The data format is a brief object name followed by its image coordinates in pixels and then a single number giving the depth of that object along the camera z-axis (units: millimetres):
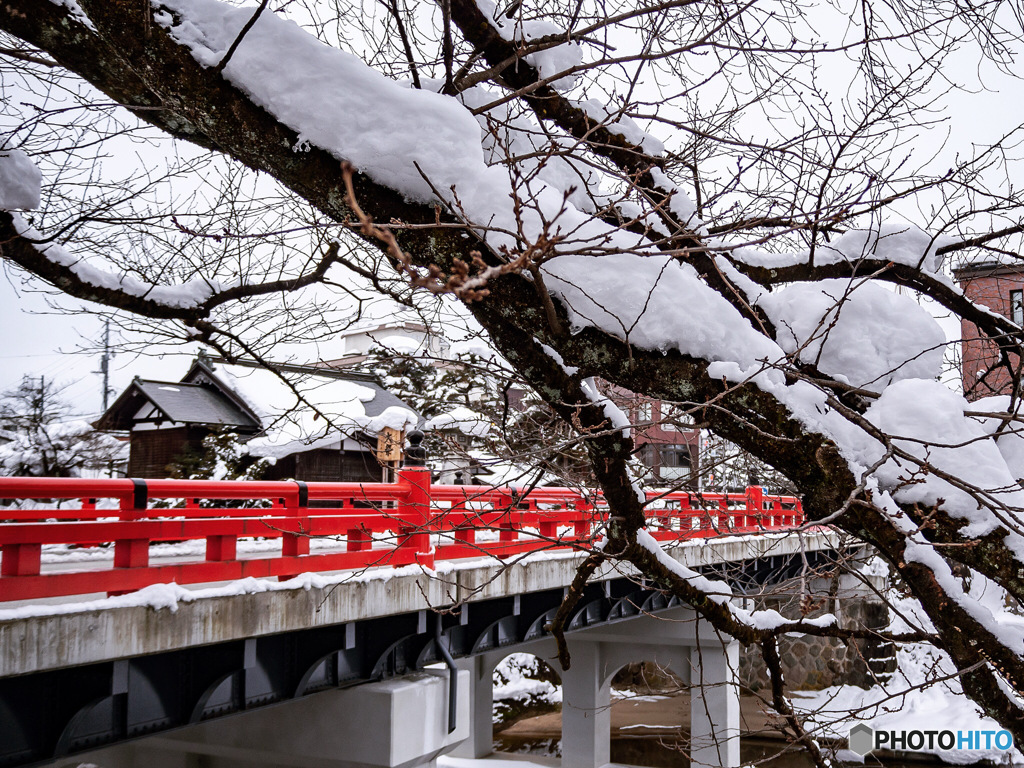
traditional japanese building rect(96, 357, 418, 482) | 18531
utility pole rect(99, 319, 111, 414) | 29125
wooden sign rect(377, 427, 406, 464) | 12381
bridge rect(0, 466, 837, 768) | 4473
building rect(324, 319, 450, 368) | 26984
